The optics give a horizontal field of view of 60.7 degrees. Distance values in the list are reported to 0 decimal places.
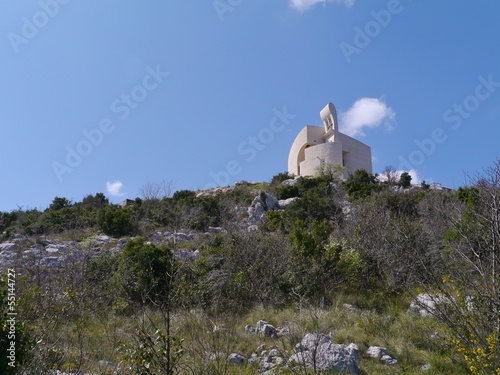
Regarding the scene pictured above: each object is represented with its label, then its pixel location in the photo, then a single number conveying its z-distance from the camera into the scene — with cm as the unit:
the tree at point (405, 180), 2544
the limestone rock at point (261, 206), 1899
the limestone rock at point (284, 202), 2128
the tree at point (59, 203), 2342
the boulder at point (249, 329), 665
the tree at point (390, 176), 2548
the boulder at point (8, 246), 1249
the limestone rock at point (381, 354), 541
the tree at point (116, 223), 1661
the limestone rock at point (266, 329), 643
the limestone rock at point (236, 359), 535
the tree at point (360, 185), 2092
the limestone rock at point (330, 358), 497
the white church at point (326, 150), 3228
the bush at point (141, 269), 880
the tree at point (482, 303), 427
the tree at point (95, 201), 2351
